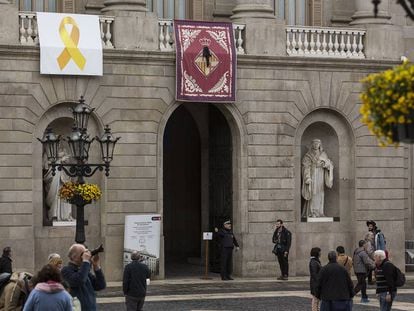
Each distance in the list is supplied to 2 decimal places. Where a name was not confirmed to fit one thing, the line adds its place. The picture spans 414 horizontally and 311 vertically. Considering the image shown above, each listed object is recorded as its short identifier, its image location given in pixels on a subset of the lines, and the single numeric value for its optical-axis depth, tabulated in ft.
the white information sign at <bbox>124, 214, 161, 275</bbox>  126.62
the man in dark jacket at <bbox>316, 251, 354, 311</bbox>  77.82
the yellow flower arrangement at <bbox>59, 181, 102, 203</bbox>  98.73
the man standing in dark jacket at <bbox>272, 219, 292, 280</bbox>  130.62
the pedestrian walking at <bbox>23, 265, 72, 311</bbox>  53.88
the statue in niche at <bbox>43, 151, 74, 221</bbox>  127.44
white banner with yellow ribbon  125.08
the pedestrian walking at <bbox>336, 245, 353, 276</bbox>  86.67
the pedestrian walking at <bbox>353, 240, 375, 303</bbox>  111.24
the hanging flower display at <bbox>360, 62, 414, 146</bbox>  42.06
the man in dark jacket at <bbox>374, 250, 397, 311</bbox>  84.53
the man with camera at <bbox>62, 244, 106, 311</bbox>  64.80
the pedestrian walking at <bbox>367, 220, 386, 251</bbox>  126.82
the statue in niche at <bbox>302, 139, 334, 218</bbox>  138.72
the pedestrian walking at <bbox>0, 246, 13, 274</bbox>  98.99
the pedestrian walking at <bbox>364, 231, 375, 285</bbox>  120.94
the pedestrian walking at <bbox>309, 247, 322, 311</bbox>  87.25
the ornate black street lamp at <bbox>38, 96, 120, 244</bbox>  97.19
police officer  130.41
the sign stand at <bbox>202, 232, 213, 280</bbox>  131.13
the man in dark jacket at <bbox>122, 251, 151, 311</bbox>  81.15
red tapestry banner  131.34
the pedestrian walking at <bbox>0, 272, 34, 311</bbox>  59.82
